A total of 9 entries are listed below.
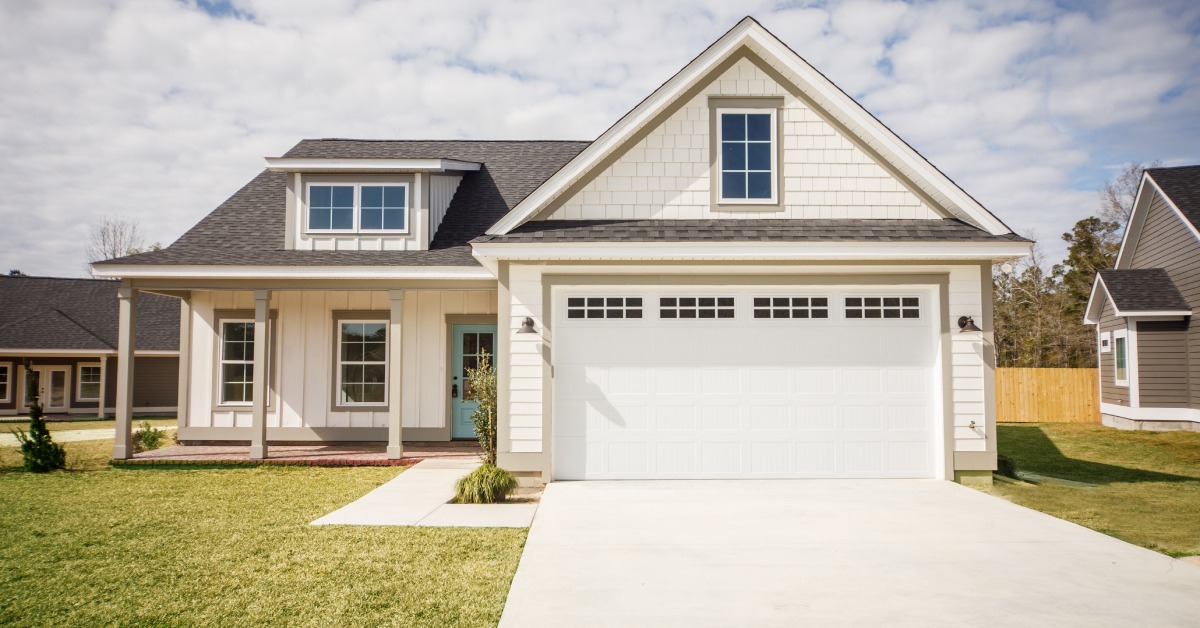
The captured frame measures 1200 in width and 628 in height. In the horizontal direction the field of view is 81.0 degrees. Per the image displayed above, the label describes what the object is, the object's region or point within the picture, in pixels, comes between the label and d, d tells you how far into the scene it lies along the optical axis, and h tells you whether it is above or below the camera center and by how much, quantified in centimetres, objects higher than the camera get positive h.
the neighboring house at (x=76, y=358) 2295 +1
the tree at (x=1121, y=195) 3262 +777
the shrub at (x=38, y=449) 1069 -138
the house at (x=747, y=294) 899 +86
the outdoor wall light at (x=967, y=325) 892 +45
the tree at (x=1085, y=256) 3133 +473
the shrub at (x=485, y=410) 993 -73
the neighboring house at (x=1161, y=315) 1702 +112
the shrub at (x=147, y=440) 1260 -147
